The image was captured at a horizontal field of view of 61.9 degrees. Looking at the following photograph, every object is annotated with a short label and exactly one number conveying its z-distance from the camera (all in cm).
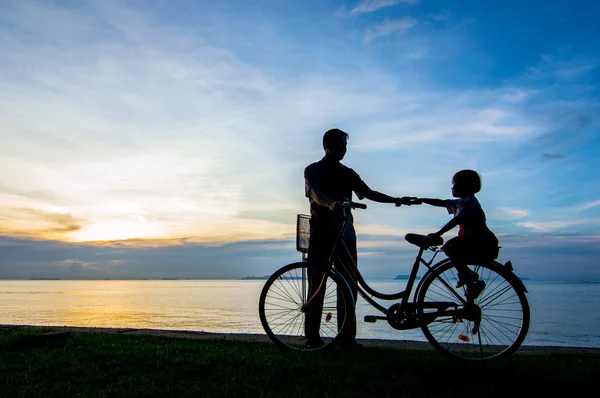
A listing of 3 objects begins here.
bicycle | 483
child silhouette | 487
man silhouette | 562
